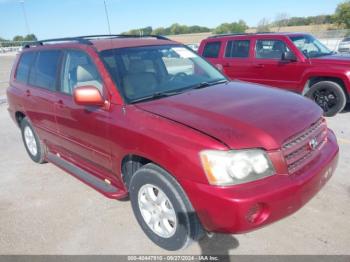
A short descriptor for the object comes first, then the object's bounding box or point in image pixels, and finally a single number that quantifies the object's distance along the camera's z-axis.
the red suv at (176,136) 2.37
